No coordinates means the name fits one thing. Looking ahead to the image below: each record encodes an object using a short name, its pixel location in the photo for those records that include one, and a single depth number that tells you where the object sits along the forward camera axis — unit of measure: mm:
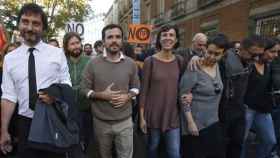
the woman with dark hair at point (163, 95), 2349
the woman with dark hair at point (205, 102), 2323
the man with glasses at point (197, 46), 3085
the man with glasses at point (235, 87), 2481
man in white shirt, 1664
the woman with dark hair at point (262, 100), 2712
